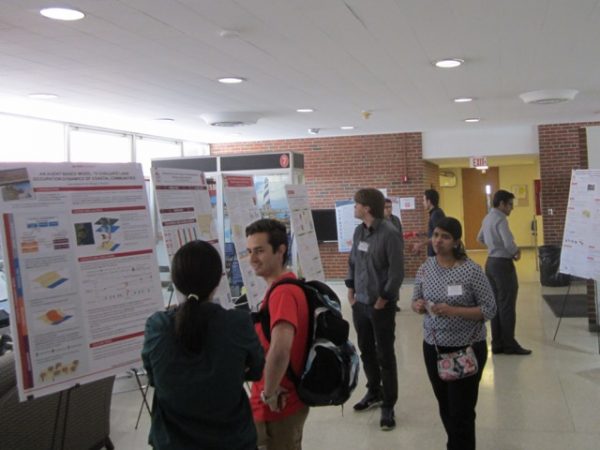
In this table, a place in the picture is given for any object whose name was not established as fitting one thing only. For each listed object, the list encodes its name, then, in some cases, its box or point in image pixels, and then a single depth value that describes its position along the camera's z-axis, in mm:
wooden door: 16984
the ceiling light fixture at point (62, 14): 3461
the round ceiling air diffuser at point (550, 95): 6875
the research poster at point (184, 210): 3510
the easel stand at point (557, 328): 6359
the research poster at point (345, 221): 10086
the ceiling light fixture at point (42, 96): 6102
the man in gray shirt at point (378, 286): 3967
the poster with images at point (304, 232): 5453
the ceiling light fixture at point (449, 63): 5086
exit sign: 11016
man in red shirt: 2160
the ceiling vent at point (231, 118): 7969
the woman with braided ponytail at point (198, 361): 1796
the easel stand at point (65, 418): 2465
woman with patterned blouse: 3002
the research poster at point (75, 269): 2402
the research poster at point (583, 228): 5570
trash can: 9766
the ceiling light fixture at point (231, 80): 5629
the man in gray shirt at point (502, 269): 5688
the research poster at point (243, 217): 4227
